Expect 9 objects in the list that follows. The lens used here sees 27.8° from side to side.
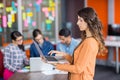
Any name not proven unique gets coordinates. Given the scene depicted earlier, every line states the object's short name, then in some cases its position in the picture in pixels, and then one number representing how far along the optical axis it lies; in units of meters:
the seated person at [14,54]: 3.94
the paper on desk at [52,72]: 3.38
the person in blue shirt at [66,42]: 4.20
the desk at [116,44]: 6.45
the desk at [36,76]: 3.08
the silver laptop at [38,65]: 3.37
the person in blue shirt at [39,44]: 4.26
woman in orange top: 2.06
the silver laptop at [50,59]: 2.35
